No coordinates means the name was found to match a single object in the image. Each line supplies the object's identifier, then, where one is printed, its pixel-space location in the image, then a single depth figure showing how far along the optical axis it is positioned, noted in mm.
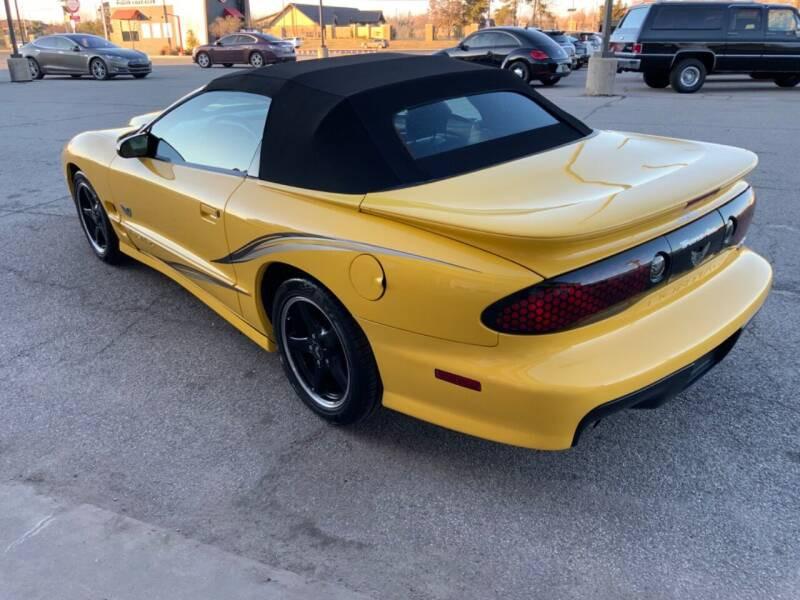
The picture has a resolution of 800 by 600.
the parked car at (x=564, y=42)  22588
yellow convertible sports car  2188
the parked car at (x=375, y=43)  52325
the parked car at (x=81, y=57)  21266
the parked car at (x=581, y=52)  26169
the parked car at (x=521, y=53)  16844
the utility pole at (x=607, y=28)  13898
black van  14742
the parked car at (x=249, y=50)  26891
